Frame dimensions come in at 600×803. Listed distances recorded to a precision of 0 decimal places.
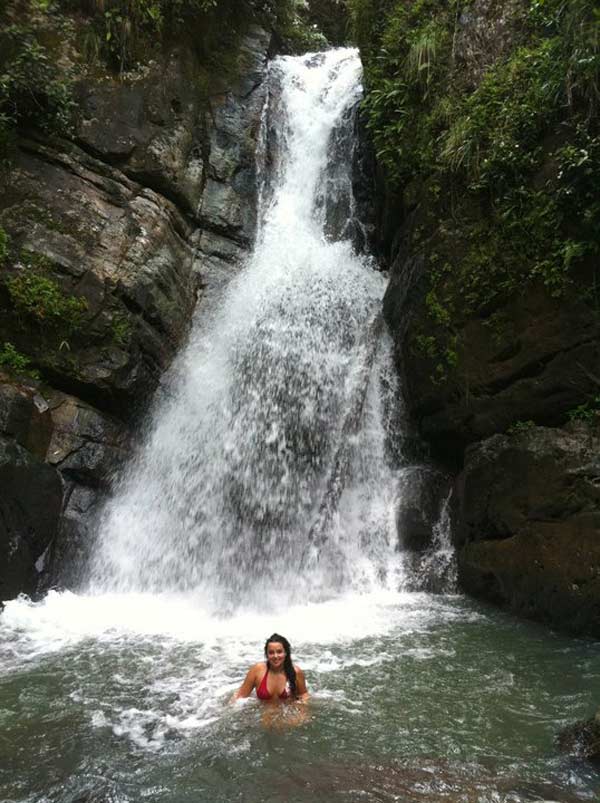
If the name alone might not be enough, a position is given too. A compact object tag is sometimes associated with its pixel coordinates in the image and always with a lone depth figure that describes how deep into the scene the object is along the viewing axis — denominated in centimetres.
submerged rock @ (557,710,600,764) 446
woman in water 557
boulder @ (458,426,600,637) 761
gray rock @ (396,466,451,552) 1001
